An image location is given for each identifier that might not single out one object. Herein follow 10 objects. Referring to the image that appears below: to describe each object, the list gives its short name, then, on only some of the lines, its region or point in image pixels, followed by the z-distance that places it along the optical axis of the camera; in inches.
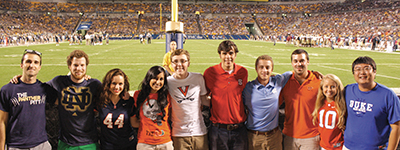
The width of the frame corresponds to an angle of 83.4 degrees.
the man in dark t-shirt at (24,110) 105.5
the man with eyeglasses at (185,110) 117.6
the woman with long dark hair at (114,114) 115.9
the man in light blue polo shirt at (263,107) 117.0
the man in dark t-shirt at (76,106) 114.3
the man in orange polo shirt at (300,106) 119.0
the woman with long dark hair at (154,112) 114.0
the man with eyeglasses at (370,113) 97.0
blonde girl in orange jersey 111.8
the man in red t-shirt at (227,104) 117.3
